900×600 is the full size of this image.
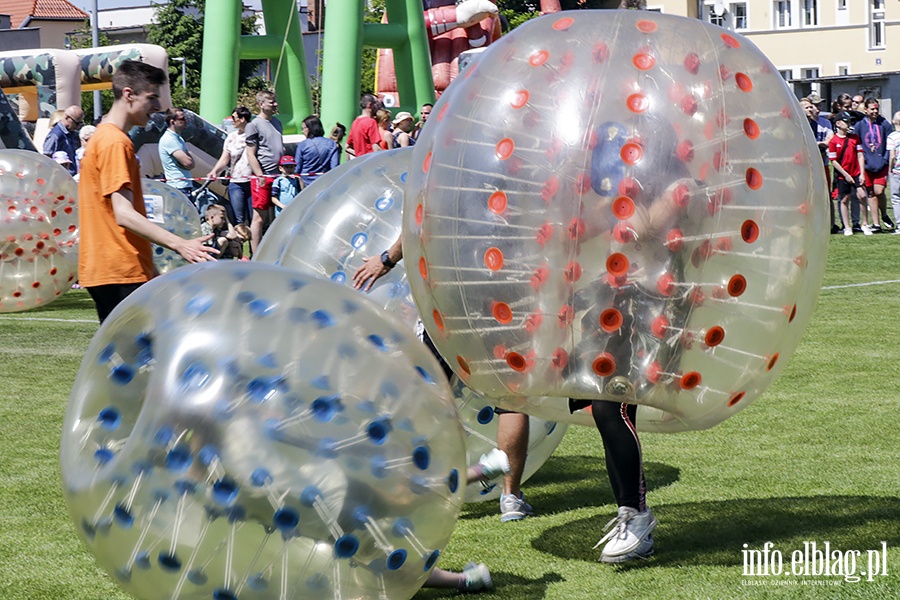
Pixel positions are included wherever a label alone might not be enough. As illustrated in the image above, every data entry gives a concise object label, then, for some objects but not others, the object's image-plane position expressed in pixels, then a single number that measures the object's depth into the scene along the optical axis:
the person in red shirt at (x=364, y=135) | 17.36
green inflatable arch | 22.03
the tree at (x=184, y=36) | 69.81
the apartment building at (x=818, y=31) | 63.94
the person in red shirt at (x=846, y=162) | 19.50
